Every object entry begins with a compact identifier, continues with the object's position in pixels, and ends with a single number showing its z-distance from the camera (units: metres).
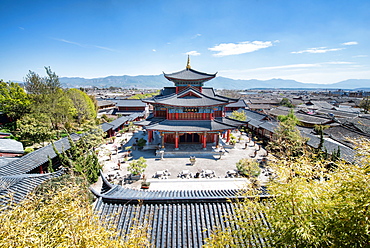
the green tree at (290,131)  18.53
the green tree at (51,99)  28.28
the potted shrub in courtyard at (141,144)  23.92
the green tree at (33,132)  21.25
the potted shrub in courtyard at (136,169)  15.93
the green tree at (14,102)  29.36
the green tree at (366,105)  55.78
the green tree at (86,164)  14.00
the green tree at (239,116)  32.12
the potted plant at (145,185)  14.53
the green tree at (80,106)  33.47
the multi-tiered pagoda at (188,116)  22.55
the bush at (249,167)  15.72
